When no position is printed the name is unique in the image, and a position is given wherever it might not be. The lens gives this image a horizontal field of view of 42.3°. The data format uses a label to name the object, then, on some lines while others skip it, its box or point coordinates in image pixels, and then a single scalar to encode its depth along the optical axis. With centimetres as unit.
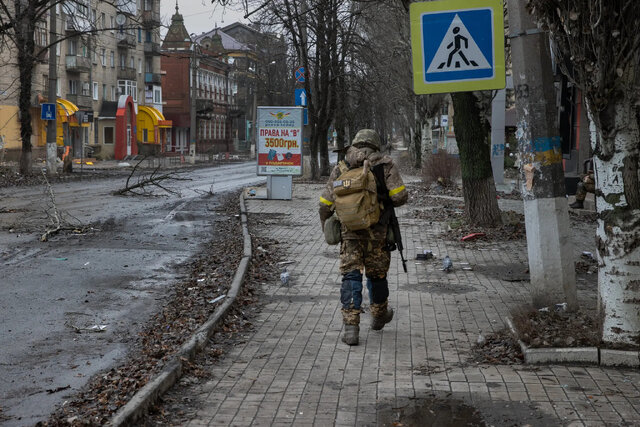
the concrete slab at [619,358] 585
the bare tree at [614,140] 583
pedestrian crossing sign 807
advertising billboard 2217
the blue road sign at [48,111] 3212
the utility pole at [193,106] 4982
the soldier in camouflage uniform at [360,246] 689
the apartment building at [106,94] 5253
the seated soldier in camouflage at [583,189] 1802
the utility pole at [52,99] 3216
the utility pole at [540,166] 725
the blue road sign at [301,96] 3130
